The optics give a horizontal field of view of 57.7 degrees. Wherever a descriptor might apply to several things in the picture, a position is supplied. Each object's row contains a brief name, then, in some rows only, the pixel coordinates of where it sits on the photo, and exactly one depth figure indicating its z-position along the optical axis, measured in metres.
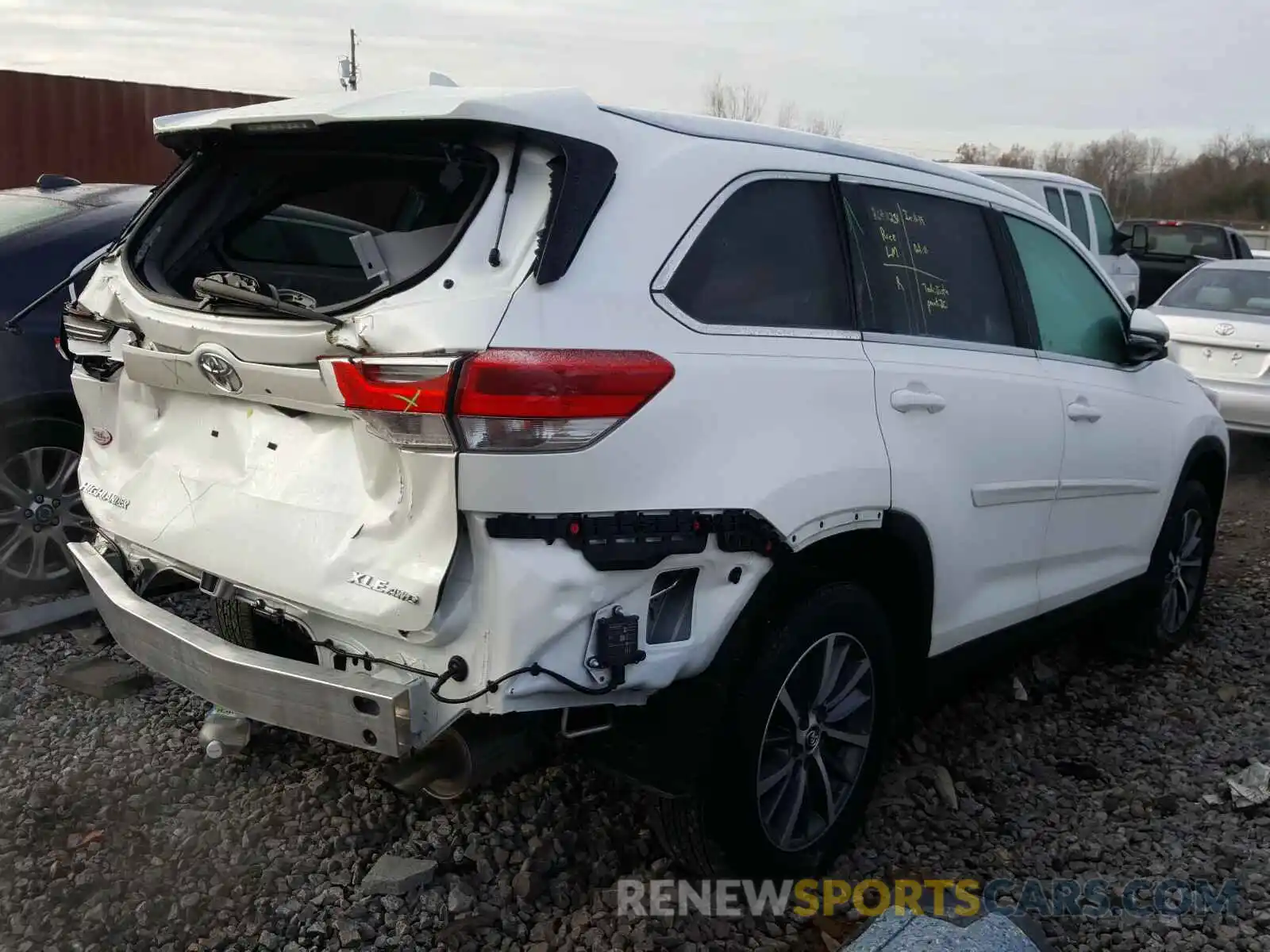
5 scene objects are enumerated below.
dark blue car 4.41
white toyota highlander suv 2.29
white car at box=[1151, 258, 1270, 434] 8.21
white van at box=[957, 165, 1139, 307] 11.22
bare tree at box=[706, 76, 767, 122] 24.87
